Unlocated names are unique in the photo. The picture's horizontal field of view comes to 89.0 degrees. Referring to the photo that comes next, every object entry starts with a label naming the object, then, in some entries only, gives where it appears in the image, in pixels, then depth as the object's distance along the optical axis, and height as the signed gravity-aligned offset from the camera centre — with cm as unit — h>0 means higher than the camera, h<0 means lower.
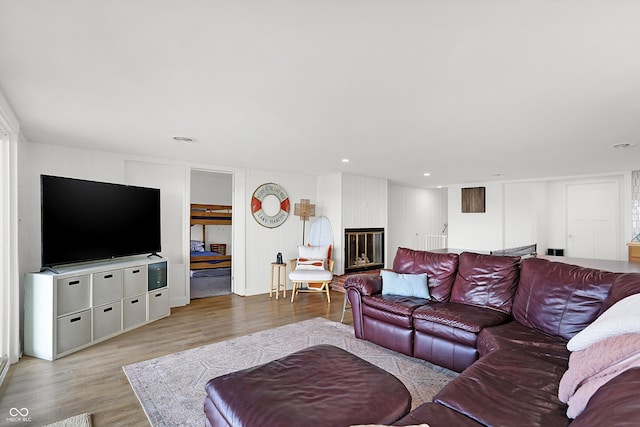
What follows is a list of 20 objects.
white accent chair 526 -91
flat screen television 327 -5
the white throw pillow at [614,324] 144 -50
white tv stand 310 -93
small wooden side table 559 -110
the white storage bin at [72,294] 315 -78
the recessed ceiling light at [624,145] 375 +83
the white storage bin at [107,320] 347 -114
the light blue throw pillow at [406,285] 350 -75
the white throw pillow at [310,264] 558 -84
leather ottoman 147 -90
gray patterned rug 230 -135
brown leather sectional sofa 141 -87
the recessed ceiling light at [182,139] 358 +87
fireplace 647 -69
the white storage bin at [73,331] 314 -114
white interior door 698 -10
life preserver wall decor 583 +19
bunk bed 704 -12
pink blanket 122 -62
